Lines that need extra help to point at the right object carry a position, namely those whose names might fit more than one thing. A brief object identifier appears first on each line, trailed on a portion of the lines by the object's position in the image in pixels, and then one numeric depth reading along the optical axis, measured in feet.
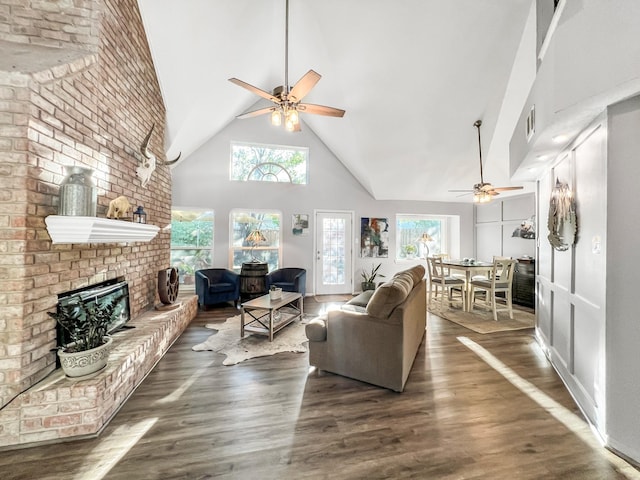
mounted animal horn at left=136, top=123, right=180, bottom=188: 10.32
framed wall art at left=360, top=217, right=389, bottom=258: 21.40
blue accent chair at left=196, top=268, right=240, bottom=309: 15.65
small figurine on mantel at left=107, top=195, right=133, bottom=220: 8.10
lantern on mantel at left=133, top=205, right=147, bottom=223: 9.27
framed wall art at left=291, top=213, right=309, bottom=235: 19.75
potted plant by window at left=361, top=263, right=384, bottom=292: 20.35
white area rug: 9.87
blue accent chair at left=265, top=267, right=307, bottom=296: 16.88
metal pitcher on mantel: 6.21
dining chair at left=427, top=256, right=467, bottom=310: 15.70
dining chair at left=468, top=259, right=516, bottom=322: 14.08
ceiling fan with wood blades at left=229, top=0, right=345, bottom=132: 8.73
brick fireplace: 5.57
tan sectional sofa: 7.56
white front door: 20.45
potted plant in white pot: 6.05
